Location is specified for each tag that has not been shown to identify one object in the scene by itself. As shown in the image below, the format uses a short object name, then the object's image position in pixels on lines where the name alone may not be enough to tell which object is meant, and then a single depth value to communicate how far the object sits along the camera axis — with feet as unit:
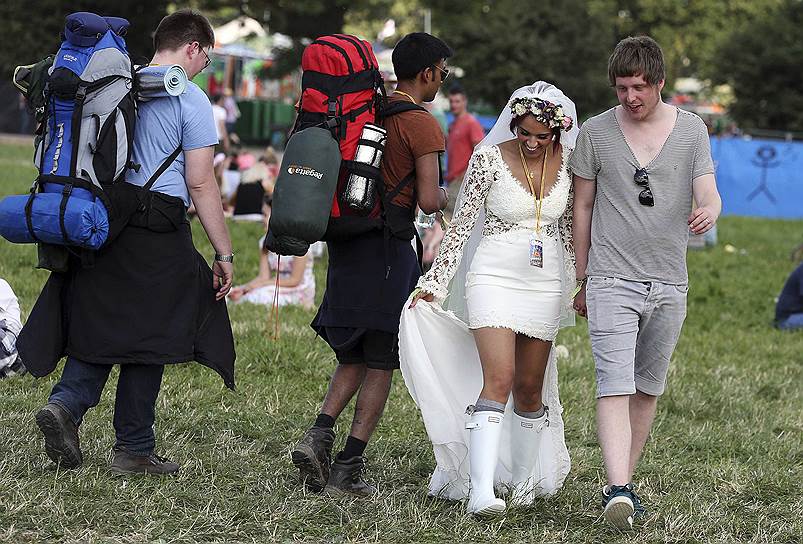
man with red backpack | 34.40
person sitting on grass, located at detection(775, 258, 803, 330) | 77.56
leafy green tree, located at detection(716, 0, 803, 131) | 246.06
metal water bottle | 33.68
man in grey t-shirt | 33.99
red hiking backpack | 33.45
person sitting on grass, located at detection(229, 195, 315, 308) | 70.13
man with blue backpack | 34.06
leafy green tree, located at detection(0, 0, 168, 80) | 237.04
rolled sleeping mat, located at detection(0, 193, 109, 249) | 31.81
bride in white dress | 34.42
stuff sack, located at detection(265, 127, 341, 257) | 32.24
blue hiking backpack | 32.04
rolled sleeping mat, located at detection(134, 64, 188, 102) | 33.47
